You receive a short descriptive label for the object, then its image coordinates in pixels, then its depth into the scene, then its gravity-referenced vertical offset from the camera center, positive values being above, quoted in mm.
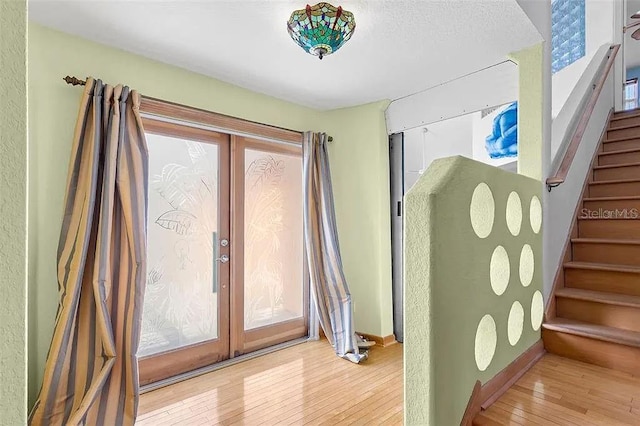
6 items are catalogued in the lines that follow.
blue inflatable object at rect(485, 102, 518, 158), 3496 +921
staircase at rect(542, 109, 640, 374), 1787 -369
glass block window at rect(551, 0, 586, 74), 4020 +2237
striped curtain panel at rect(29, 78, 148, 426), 1948 -297
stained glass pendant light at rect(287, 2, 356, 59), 1736 +1020
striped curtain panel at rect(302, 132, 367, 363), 3285 -254
